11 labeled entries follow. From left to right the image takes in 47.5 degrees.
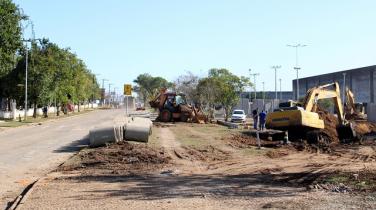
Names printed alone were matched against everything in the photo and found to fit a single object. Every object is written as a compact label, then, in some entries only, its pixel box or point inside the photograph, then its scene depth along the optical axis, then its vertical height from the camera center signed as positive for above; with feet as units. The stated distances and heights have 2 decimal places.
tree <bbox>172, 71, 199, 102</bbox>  189.92 +7.84
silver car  151.02 -5.44
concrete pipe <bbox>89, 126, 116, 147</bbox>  55.06 -4.28
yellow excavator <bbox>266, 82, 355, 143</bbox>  71.80 -3.29
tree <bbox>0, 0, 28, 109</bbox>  94.12 +17.09
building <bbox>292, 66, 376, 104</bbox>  216.54 +11.15
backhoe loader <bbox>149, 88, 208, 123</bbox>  122.52 -1.95
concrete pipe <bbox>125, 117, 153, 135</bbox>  66.73 -2.82
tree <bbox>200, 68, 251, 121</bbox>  162.61 +5.33
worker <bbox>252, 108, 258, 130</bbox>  101.17 -3.71
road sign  116.80 +3.81
